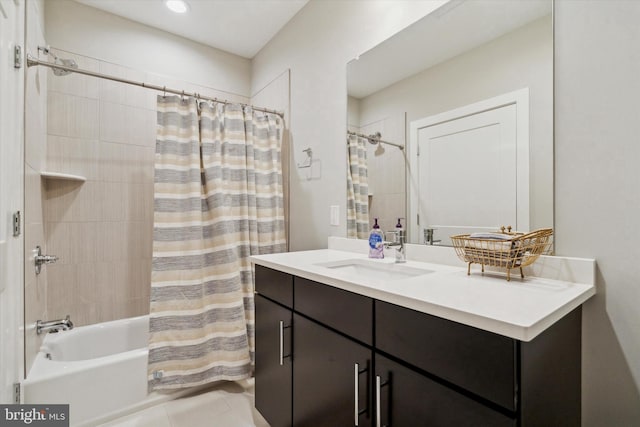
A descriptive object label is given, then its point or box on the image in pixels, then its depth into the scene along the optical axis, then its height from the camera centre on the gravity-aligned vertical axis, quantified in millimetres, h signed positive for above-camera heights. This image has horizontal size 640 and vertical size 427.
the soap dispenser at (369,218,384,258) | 1484 -168
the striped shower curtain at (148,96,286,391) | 1780 -191
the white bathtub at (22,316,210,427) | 1478 -910
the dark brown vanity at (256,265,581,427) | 642 -431
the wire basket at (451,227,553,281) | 933 -126
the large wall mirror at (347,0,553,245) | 1028 +385
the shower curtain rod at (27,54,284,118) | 1509 +799
